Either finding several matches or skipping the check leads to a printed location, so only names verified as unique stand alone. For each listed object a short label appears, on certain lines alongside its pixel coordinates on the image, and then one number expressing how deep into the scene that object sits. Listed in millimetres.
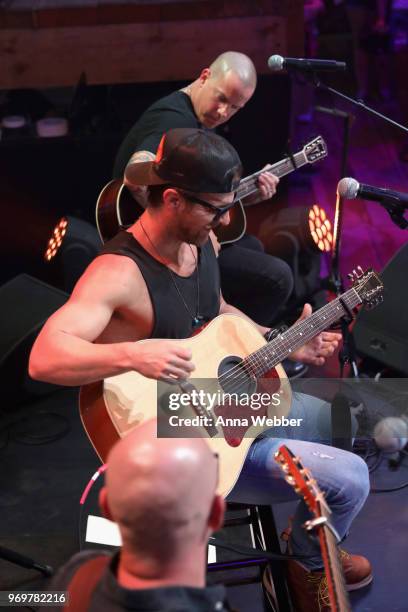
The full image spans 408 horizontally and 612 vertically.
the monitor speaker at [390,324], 4629
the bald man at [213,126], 4355
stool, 3152
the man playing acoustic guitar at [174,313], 2740
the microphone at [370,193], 3213
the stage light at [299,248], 5465
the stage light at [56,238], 5340
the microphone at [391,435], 3992
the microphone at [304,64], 3879
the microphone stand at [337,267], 3795
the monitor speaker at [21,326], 4594
